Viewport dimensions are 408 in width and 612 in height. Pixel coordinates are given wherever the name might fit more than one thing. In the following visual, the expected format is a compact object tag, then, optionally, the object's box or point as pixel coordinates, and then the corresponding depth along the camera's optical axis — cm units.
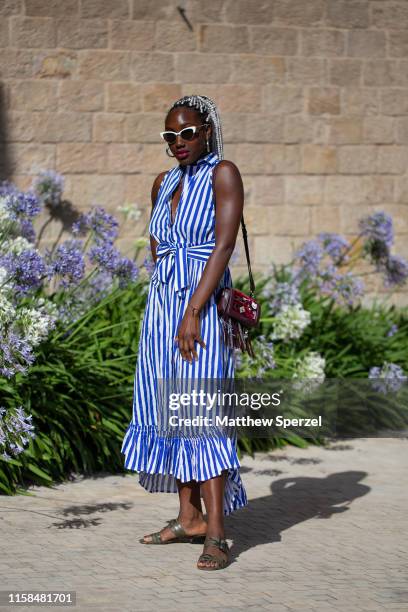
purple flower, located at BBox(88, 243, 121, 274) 868
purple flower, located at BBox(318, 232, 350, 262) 1146
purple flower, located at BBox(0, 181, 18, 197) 961
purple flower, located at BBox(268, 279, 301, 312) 1031
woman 640
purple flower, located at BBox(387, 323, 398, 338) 1156
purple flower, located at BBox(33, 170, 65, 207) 1264
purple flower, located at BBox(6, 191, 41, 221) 892
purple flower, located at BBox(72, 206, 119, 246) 913
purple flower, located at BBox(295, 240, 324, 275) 1119
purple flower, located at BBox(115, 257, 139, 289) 880
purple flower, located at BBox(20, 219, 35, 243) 906
